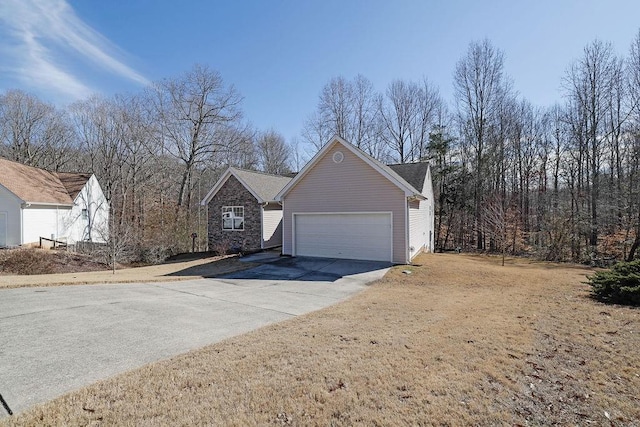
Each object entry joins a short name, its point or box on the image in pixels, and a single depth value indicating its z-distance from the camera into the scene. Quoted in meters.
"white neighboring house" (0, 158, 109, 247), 20.47
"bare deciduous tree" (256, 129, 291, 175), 39.16
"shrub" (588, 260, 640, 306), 8.26
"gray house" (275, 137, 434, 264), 14.51
